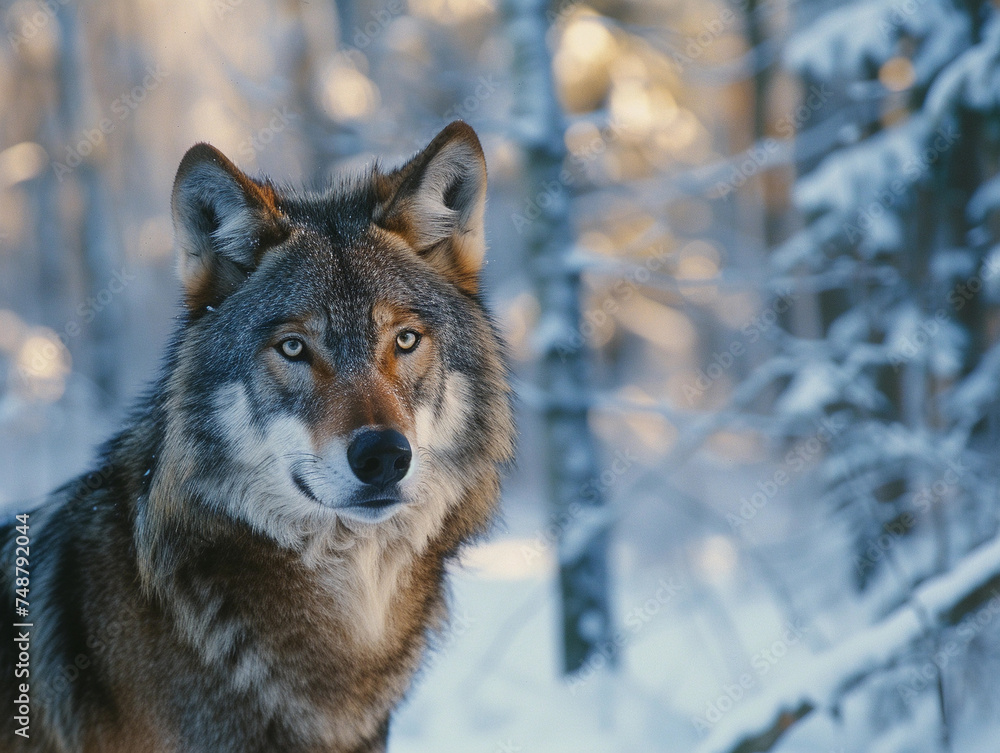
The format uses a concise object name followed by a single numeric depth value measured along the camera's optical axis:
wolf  4.55
